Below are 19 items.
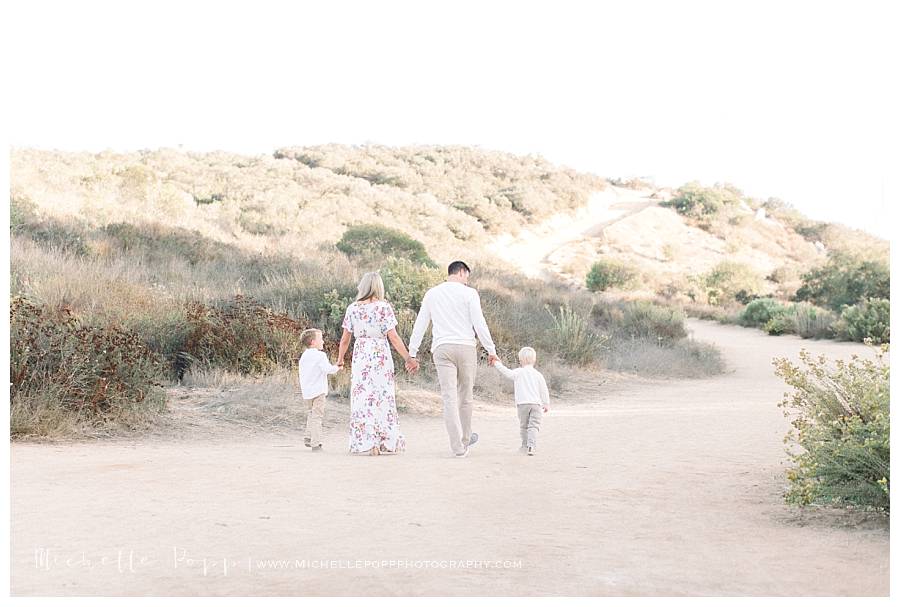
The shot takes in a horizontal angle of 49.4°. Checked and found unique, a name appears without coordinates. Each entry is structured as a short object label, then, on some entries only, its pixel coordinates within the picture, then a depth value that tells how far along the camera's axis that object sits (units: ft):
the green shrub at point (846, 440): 20.02
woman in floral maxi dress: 31.22
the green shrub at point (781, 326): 101.19
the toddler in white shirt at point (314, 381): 31.96
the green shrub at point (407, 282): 61.72
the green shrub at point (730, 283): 151.02
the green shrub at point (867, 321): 83.15
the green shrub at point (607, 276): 153.07
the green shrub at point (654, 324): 79.92
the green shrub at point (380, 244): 106.22
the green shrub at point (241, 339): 44.73
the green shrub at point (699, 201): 226.79
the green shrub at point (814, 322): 92.99
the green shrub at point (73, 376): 32.42
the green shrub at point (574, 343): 61.57
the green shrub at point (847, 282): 118.62
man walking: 30.22
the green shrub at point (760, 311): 110.52
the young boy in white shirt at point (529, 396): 30.42
